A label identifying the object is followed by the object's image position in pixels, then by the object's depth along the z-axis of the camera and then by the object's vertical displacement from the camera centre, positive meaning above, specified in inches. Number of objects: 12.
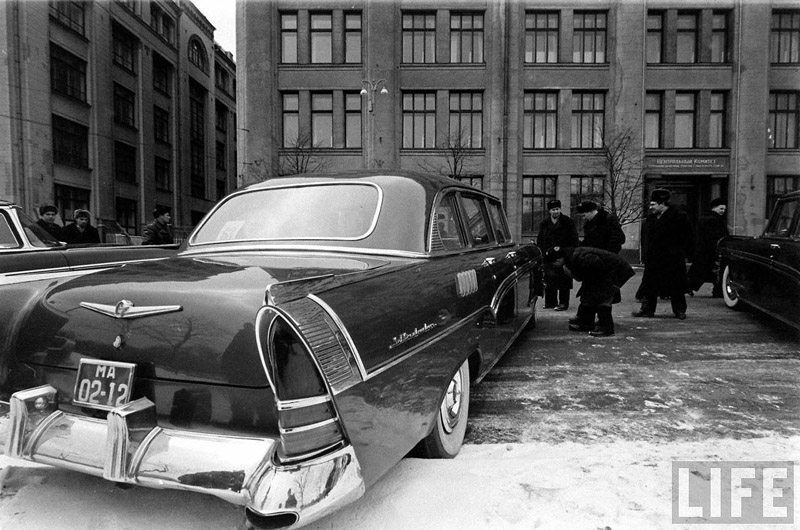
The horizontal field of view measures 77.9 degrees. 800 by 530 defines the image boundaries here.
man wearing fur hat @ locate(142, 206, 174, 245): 328.2 +3.7
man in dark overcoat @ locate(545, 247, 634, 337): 218.8 -16.3
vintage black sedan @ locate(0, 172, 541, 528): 66.4 -20.7
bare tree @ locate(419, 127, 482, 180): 898.7 +144.7
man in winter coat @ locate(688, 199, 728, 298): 340.5 -1.5
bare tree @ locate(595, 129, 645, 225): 855.1 +115.2
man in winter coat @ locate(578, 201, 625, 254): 254.4 +5.3
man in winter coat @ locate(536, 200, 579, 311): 289.7 -0.1
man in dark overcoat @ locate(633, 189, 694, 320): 264.7 -5.8
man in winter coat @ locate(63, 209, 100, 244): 325.7 +3.4
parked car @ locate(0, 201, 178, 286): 184.5 -7.8
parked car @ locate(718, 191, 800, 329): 200.7 -11.7
